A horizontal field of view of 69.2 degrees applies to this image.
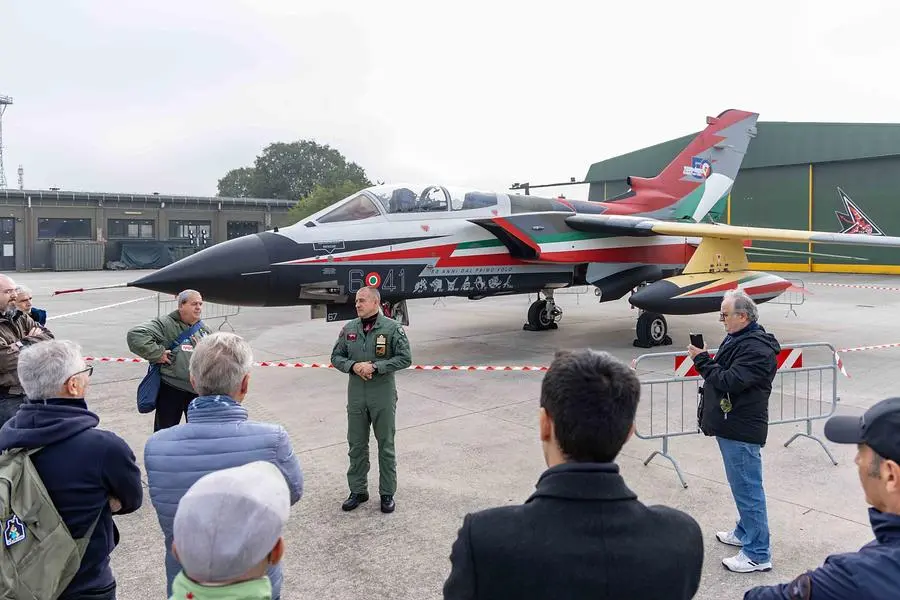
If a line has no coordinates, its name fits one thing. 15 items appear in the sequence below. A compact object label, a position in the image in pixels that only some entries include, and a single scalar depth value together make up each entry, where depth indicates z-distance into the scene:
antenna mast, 73.06
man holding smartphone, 3.83
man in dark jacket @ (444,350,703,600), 1.51
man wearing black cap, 1.59
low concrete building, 47.84
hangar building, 29.36
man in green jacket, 4.67
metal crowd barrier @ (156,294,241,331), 16.65
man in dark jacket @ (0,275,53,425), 4.30
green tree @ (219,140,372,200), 86.12
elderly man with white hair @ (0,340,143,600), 2.40
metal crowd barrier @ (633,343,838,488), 5.98
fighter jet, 8.97
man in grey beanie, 1.43
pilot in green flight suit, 4.74
